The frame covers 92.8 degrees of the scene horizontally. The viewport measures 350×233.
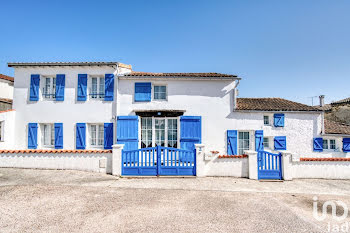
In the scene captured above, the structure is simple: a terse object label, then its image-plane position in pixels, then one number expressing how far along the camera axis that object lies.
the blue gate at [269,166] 7.31
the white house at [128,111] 9.76
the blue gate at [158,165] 7.27
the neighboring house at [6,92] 11.14
